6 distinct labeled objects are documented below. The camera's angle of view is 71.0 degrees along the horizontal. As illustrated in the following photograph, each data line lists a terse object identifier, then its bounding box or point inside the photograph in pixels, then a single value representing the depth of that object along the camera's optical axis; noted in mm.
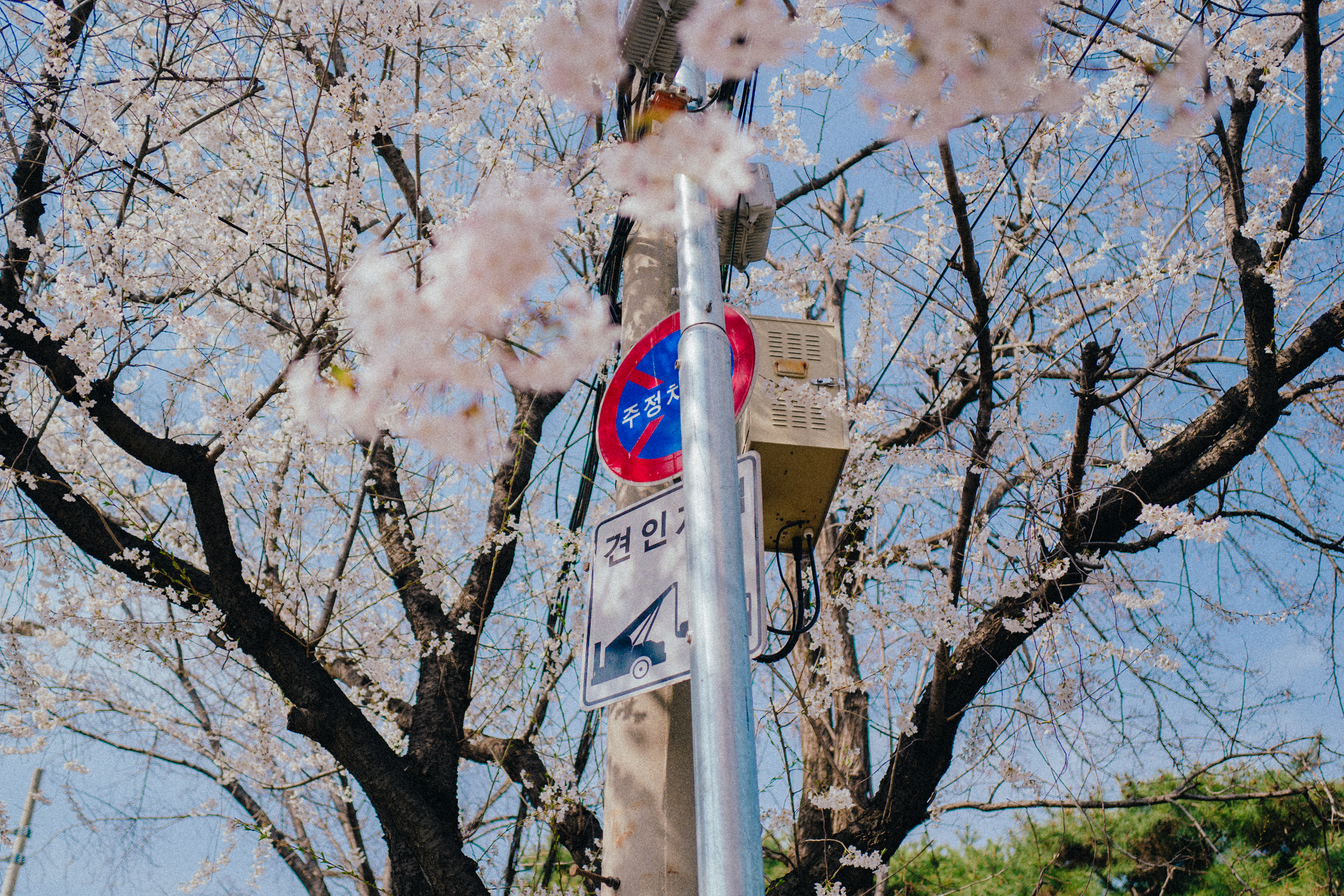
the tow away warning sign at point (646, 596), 2254
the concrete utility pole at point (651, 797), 2207
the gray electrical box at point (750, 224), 3775
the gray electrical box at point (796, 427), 2795
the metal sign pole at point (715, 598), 1530
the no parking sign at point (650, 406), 2633
